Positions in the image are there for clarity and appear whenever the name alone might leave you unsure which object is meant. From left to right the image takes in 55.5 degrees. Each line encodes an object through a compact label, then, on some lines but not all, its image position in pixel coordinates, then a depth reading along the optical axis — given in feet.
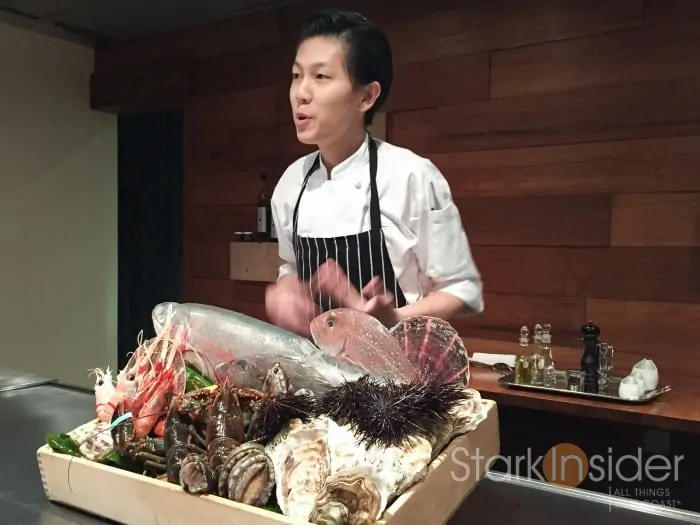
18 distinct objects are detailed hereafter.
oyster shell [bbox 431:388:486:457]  1.86
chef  3.61
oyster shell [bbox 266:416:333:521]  1.58
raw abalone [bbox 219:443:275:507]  1.64
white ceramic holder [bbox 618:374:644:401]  4.79
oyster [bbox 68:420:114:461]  2.01
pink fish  2.14
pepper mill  5.13
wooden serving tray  1.63
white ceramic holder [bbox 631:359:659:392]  4.96
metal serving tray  4.84
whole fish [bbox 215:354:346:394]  2.06
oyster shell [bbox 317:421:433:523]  1.58
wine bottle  7.86
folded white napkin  5.94
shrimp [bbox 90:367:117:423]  2.19
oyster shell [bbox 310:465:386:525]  1.49
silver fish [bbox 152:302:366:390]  2.14
